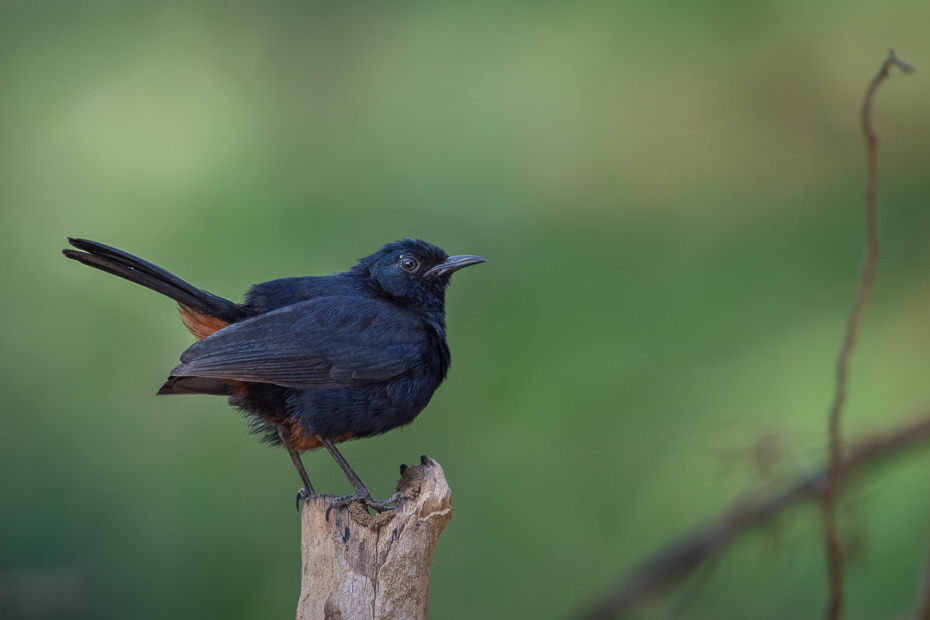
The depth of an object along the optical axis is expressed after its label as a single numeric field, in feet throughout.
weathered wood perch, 15.75
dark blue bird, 18.04
